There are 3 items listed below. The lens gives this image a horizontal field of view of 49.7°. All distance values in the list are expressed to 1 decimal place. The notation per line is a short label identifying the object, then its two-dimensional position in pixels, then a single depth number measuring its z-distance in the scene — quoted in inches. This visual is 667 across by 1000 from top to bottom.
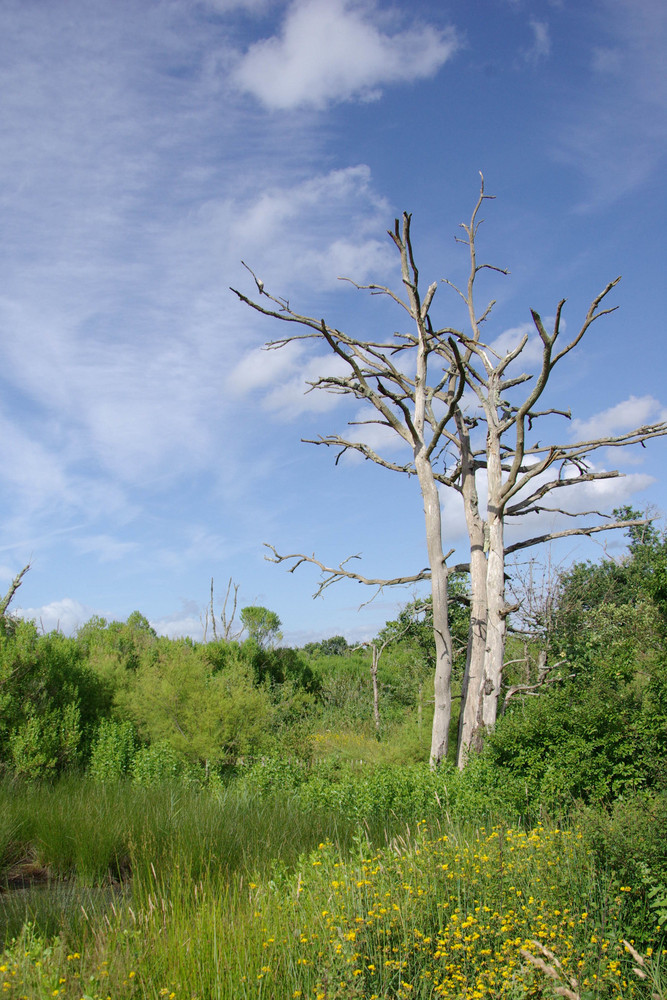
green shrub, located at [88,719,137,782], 428.8
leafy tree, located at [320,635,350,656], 1547.2
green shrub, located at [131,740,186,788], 385.1
